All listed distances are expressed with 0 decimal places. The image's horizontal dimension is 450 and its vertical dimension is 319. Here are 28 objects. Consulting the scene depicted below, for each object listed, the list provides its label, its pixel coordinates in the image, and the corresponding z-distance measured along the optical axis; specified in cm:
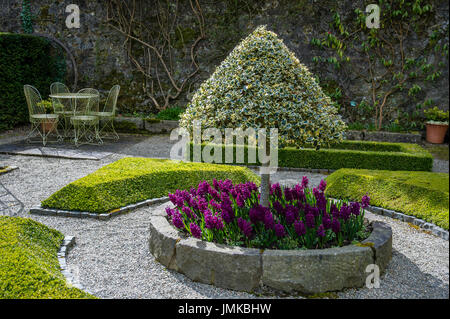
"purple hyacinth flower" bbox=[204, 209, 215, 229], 362
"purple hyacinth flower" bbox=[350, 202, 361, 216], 400
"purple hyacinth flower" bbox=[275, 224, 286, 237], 351
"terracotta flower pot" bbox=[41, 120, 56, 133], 1005
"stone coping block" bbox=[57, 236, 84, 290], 351
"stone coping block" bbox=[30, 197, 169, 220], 513
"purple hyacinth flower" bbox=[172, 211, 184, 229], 387
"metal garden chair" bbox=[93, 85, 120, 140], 1018
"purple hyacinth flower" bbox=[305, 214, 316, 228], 359
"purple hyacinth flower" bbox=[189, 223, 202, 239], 367
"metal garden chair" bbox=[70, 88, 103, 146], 960
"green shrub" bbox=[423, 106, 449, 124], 995
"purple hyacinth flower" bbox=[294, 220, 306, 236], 349
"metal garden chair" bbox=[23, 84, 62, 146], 954
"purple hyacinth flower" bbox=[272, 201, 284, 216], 396
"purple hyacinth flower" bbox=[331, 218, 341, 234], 355
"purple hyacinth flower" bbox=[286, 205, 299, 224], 377
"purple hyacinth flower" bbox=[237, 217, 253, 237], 352
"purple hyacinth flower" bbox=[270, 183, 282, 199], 458
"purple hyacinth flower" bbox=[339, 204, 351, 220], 385
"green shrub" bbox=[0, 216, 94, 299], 302
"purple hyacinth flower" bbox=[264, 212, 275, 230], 364
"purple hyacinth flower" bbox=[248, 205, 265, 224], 372
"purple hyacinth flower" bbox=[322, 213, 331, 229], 360
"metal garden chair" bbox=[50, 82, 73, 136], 995
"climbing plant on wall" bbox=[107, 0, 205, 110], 1188
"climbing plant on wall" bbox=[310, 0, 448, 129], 1038
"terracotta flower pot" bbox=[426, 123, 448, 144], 996
